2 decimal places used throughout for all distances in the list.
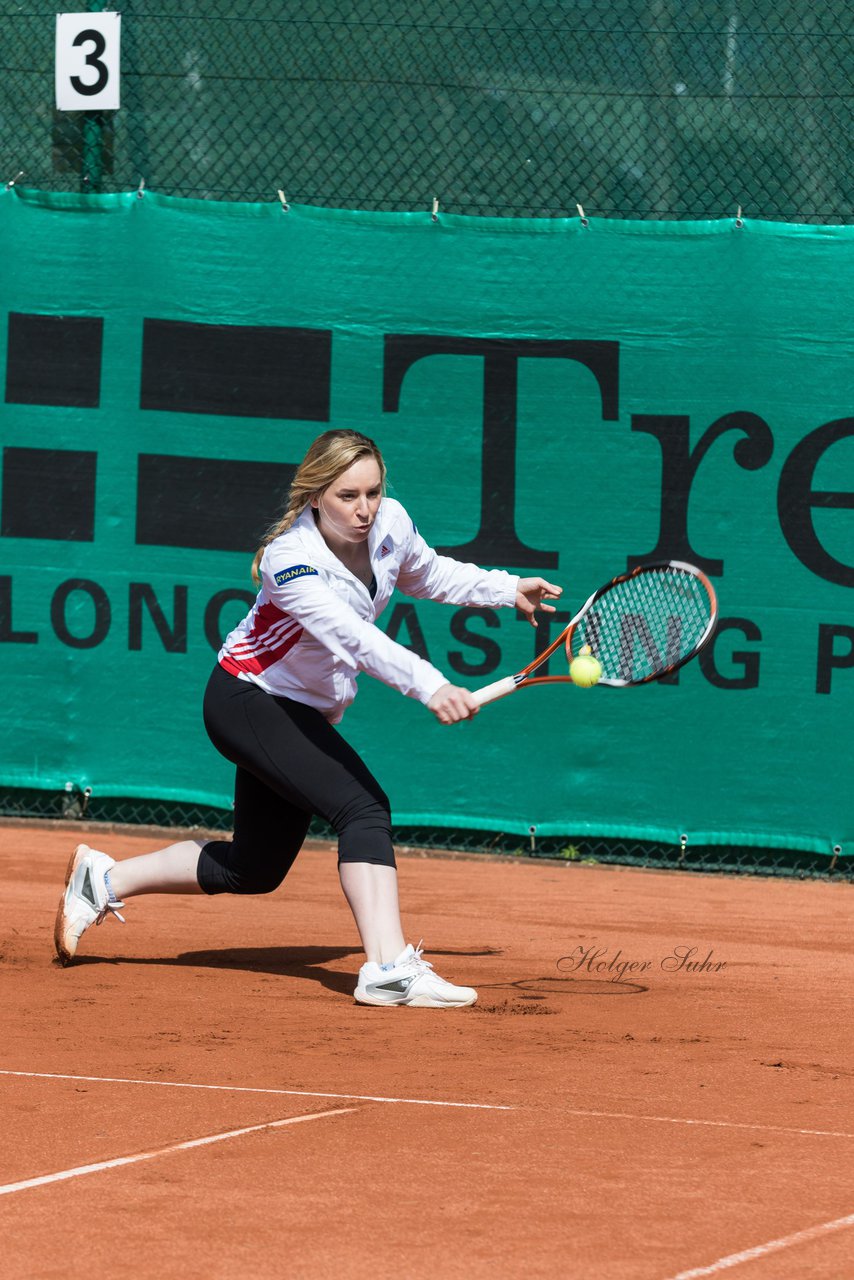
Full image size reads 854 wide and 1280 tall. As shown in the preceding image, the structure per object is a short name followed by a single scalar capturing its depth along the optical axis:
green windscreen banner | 14.33
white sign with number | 15.88
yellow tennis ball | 9.33
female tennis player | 9.04
